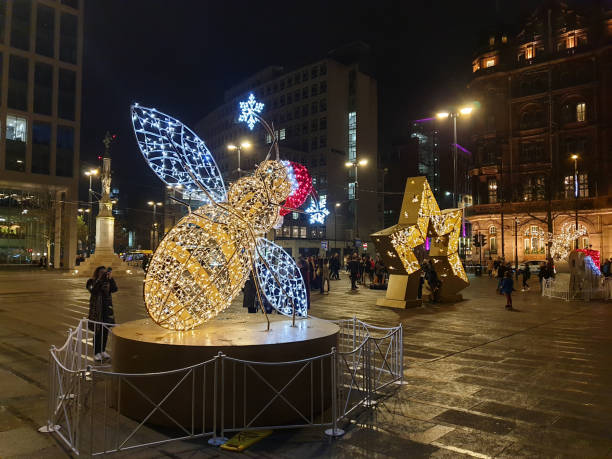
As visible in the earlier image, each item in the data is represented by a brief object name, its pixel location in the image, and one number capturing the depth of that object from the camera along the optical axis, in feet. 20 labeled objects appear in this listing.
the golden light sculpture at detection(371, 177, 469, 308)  58.70
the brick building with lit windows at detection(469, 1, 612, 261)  156.76
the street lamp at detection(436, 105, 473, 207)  73.82
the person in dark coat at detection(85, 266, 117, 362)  29.86
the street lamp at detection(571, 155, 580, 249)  144.77
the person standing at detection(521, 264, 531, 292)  90.42
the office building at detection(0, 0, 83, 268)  140.97
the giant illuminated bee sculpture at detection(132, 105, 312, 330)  21.95
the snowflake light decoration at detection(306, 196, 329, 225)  40.55
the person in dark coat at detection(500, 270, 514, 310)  60.13
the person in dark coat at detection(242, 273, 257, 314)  46.38
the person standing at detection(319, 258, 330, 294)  79.87
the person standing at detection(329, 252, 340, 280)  108.02
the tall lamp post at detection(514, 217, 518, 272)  155.74
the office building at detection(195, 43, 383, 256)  233.35
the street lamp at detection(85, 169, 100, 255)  129.56
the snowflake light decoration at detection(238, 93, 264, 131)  40.75
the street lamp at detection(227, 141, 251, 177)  67.59
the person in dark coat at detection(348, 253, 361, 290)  86.33
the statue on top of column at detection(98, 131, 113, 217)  127.44
